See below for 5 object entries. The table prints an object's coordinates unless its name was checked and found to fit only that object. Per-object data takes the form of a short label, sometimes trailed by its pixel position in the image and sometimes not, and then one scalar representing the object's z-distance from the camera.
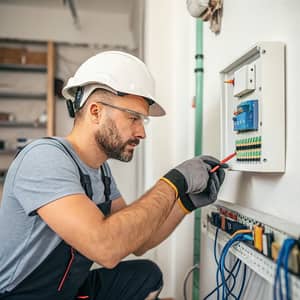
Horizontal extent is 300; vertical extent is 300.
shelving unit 3.05
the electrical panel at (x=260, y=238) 0.57
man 0.78
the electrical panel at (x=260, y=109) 0.78
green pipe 1.37
